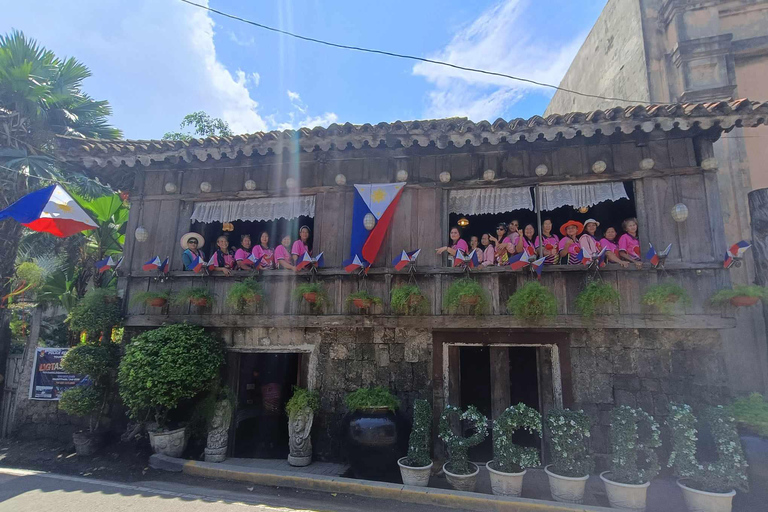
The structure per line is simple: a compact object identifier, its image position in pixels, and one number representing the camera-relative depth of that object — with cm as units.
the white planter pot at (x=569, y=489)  532
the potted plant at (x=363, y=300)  712
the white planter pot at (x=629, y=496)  510
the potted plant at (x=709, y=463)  491
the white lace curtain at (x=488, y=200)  761
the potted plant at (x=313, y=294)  723
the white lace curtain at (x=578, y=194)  730
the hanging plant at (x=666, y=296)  624
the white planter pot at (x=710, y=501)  487
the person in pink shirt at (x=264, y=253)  796
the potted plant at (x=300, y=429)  693
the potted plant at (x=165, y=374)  675
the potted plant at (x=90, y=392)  735
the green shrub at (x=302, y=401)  699
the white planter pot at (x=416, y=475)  585
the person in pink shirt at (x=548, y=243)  724
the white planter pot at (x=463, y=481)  574
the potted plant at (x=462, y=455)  577
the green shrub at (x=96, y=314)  781
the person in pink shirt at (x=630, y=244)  679
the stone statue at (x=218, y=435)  707
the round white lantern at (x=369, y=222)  761
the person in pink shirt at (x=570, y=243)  715
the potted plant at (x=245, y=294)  733
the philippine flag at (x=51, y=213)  768
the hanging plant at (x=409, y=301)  692
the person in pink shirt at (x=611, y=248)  675
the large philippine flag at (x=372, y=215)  746
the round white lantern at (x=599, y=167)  723
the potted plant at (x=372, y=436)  630
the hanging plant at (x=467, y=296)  666
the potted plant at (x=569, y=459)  533
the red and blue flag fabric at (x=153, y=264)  794
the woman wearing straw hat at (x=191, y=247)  818
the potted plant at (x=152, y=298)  768
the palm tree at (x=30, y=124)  979
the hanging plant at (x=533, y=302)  646
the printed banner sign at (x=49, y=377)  852
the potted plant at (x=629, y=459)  512
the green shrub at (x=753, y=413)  565
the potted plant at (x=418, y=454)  586
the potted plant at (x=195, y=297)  755
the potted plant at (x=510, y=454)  554
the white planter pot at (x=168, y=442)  705
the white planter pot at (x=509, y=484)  554
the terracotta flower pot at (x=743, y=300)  592
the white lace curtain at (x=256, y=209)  833
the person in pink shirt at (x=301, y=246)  795
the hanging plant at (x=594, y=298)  636
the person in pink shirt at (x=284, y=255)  769
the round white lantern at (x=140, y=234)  852
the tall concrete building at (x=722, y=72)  891
